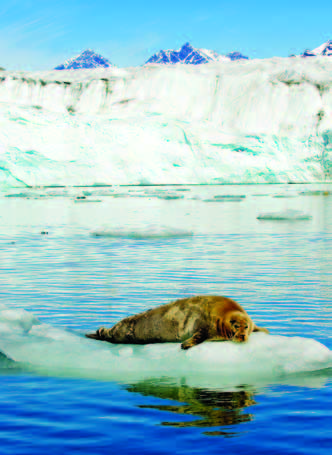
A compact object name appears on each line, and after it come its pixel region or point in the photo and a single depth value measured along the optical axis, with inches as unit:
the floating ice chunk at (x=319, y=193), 1772.9
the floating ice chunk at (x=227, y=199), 1441.9
